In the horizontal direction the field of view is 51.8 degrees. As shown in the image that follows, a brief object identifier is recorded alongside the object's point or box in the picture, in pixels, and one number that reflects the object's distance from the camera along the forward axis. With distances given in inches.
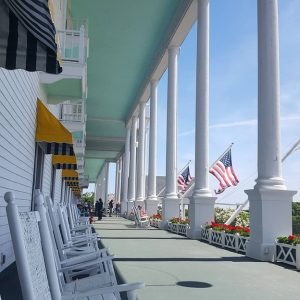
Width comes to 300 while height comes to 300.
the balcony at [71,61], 293.4
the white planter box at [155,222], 601.2
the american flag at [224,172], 522.8
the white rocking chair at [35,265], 61.6
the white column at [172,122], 579.2
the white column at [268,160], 263.5
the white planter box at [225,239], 303.3
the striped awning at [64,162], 367.8
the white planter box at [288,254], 230.5
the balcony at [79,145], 568.4
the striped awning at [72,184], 773.6
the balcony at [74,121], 431.5
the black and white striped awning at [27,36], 77.9
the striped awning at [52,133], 273.3
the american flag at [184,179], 731.5
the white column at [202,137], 417.9
